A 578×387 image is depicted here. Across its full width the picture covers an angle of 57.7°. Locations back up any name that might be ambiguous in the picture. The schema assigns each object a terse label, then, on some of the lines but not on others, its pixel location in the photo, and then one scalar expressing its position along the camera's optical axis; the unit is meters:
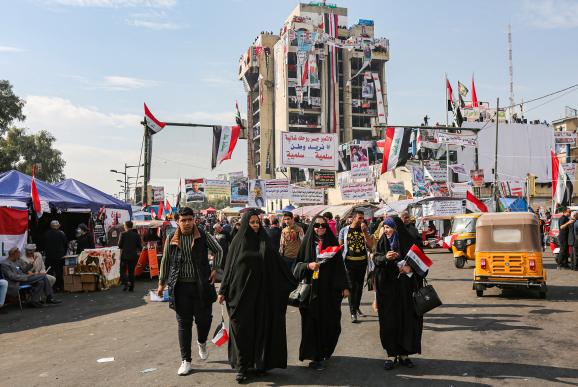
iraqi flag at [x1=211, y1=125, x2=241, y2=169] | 21.16
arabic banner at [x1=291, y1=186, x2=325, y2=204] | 29.17
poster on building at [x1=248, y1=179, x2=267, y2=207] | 28.15
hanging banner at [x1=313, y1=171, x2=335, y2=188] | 44.38
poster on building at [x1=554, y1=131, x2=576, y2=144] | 55.91
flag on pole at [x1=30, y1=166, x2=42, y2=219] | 13.61
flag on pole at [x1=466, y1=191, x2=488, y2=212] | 21.22
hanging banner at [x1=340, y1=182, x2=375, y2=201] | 28.88
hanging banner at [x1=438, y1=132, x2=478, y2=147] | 26.61
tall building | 91.44
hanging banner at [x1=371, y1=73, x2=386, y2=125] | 97.12
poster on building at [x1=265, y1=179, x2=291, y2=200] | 28.62
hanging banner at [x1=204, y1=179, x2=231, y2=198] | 41.34
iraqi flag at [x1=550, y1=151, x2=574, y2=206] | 22.58
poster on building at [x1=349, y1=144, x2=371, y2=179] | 31.89
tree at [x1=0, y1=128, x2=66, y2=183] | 43.34
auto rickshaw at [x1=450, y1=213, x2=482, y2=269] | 17.45
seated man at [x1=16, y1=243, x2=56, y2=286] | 11.98
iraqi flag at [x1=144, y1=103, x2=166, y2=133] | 19.36
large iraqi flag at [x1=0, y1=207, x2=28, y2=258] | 12.79
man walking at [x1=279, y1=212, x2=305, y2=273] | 10.08
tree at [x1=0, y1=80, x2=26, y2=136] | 32.09
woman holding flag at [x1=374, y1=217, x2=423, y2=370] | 5.82
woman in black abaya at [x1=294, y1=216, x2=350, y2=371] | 5.98
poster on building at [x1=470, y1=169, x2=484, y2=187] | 39.59
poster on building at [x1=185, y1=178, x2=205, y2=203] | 40.56
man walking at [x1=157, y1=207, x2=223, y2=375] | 5.86
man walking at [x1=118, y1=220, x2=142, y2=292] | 13.34
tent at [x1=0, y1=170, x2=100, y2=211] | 14.10
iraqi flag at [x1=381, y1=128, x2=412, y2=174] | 24.28
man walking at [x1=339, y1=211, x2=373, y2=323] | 8.88
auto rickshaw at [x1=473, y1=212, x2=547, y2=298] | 10.73
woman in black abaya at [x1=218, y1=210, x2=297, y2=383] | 5.53
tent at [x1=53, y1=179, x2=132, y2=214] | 17.23
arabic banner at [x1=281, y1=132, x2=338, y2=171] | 25.09
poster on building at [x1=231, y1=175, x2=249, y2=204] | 36.03
